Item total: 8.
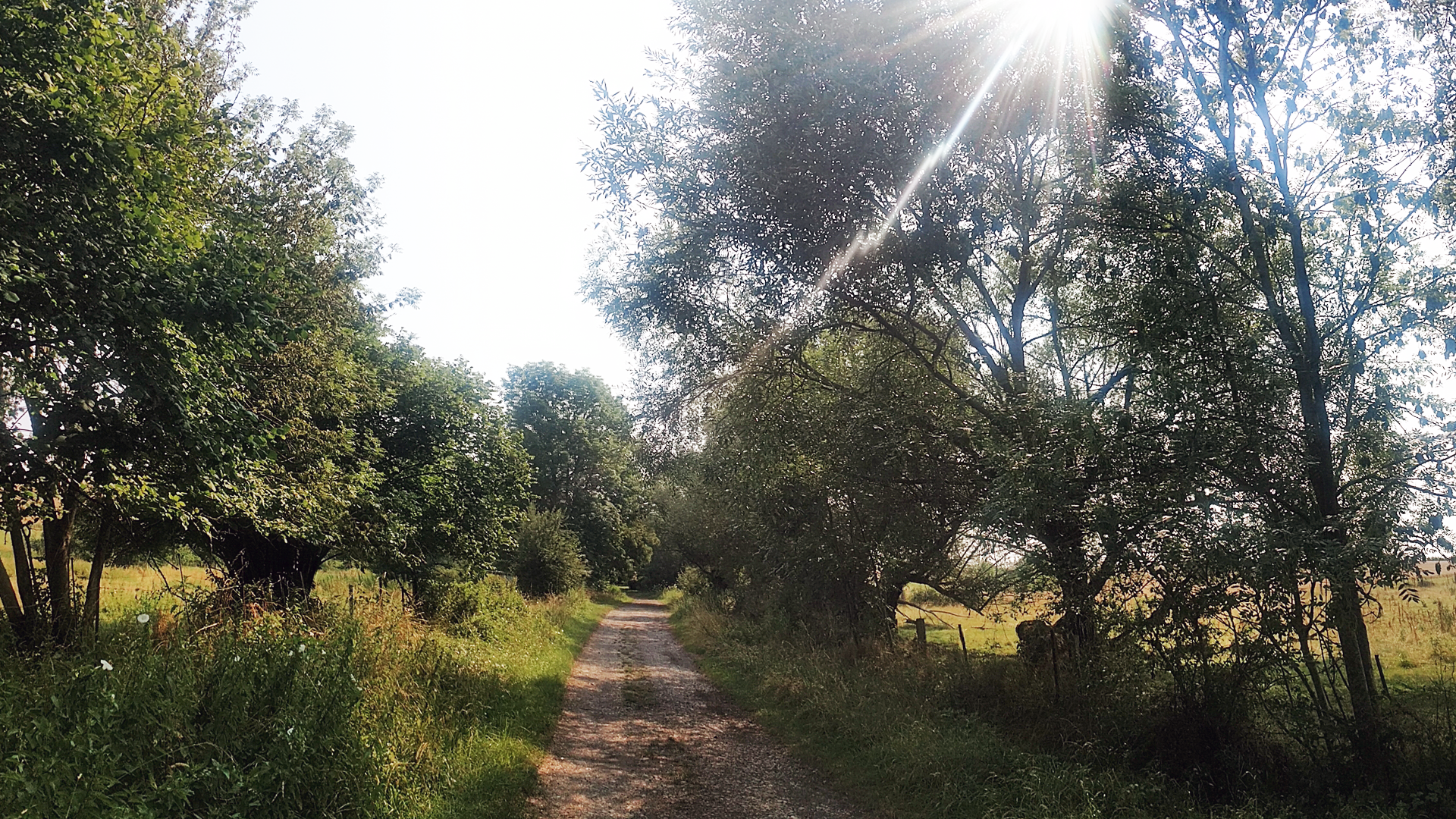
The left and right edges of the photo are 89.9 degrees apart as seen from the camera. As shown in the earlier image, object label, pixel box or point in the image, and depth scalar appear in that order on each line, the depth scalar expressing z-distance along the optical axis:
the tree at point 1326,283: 7.16
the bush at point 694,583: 36.22
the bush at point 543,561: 33.41
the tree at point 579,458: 48.69
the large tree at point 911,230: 8.59
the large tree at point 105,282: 5.80
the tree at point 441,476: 16.24
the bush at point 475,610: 17.02
